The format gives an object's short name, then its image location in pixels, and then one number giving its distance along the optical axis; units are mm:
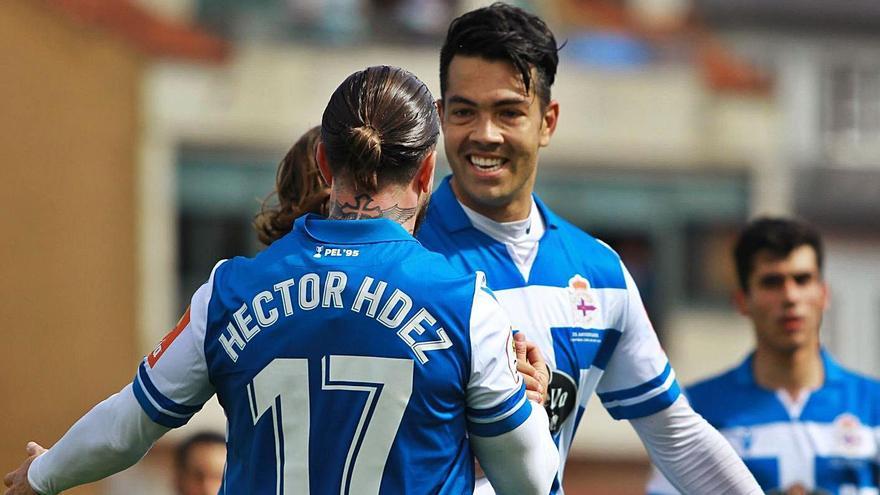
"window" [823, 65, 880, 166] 54281
